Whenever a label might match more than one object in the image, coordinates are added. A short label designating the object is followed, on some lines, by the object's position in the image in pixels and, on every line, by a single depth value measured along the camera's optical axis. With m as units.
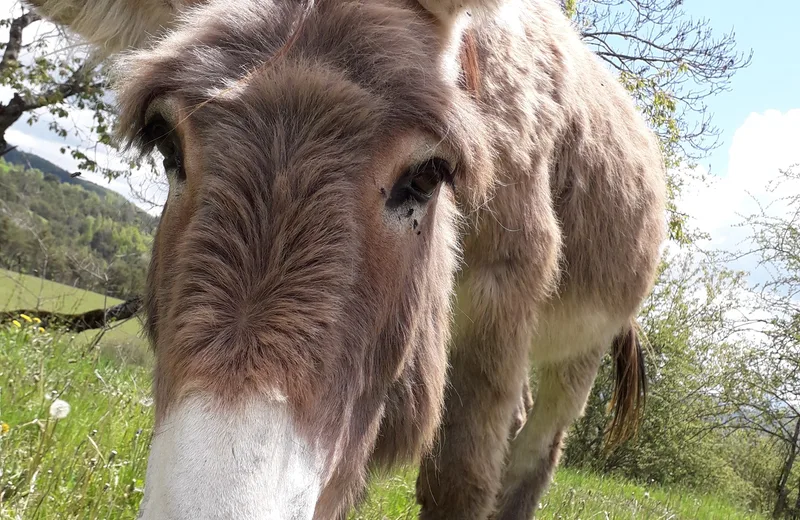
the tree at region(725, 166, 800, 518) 16.41
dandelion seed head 1.93
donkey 1.20
